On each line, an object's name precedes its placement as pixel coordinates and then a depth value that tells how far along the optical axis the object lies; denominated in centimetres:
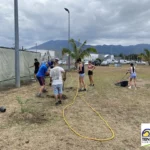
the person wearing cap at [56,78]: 522
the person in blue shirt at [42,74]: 634
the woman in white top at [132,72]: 862
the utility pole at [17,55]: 841
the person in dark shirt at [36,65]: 947
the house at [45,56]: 1438
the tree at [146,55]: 4002
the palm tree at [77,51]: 2266
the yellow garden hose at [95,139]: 329
